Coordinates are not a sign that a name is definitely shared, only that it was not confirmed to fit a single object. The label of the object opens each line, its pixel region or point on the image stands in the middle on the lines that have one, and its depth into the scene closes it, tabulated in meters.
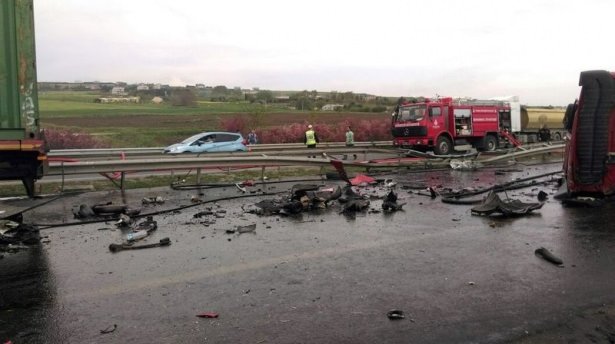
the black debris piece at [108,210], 8.45
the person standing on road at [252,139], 28.88
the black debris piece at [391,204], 8.80
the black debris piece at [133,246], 6.16
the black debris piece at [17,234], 6.57
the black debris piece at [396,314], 3.92
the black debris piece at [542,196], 9.60
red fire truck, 25.61
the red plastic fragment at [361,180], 12.65
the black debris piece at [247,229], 7.15
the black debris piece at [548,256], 5.38
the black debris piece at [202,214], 8.38
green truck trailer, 7.16
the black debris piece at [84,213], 8.29
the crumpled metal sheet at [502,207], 8.13
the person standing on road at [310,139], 24.23
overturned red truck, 8.80
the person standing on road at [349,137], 28.65
